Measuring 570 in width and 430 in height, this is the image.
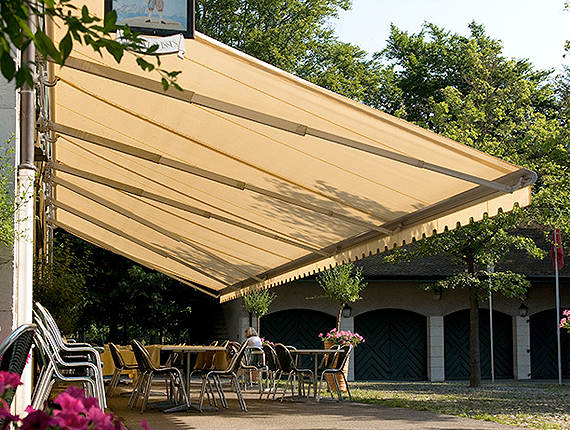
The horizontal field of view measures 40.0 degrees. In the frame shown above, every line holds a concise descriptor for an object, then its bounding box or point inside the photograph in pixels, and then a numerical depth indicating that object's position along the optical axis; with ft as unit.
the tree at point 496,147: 56.18
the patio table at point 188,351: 29.07
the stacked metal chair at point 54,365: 15.19
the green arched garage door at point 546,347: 78.48
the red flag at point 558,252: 64.01
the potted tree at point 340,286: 66.28
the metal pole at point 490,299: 58.40
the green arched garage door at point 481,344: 77.41
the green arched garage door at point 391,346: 76.23
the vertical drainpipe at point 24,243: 16.34
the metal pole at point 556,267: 67.21
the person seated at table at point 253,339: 48.34
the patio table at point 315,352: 36.76
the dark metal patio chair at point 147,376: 29.40
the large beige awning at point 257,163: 16.26
